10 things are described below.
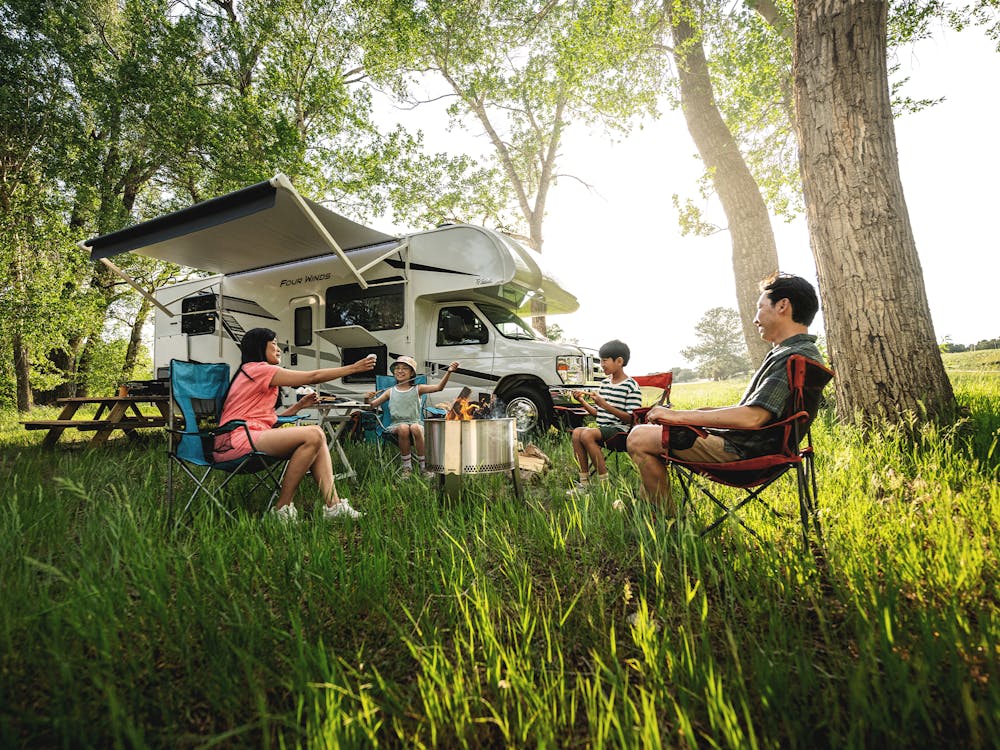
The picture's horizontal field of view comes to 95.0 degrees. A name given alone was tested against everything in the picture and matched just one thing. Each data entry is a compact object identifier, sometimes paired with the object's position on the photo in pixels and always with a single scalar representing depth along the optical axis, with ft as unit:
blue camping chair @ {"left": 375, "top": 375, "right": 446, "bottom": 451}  16.60
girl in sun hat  16.35
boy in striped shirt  11.86
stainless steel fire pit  10.01
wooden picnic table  18.44
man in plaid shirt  6.79
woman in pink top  9.86
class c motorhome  20.71
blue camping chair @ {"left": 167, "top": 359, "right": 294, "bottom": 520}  10.06
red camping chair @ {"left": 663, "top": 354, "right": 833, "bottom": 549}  6.58
